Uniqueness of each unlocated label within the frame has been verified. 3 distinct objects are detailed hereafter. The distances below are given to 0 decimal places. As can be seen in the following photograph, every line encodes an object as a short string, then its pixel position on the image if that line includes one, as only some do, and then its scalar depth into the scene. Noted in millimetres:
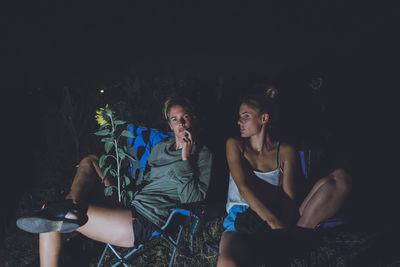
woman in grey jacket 2038
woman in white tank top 2145
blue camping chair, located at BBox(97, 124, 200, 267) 3066
